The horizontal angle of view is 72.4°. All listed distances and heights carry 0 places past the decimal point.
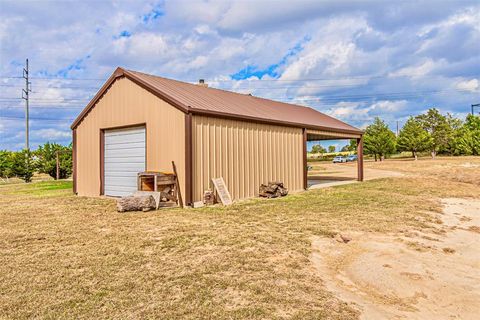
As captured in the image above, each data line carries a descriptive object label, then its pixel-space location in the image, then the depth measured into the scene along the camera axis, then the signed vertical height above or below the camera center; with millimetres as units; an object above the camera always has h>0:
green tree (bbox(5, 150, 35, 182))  22156 +230
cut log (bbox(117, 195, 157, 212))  8273 -931
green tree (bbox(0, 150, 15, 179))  22391 +317
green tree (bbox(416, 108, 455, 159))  42781 +4432
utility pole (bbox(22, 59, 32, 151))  28184 +5434
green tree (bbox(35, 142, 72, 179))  22500 +604
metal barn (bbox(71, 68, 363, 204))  9070 +876
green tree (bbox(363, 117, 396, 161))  40688 +2862
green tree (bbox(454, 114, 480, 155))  39531 +2899
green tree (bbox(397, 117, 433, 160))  39469 +2936
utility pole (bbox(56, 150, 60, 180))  21675 +64
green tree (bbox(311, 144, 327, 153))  69788 +3245
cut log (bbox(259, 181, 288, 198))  10617 -823
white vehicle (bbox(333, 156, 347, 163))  44781 +662
